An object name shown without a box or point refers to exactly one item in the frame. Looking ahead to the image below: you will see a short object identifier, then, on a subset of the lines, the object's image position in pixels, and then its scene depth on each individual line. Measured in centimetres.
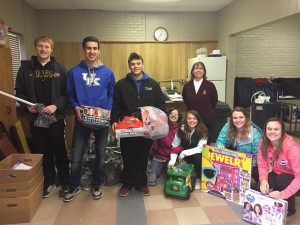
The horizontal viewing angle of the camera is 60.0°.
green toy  249
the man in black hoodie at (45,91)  237
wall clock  597
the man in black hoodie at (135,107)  236
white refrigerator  532
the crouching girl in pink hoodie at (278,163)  204
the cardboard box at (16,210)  209
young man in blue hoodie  233
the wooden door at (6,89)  267
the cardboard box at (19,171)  208
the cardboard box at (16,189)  208
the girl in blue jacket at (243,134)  255
